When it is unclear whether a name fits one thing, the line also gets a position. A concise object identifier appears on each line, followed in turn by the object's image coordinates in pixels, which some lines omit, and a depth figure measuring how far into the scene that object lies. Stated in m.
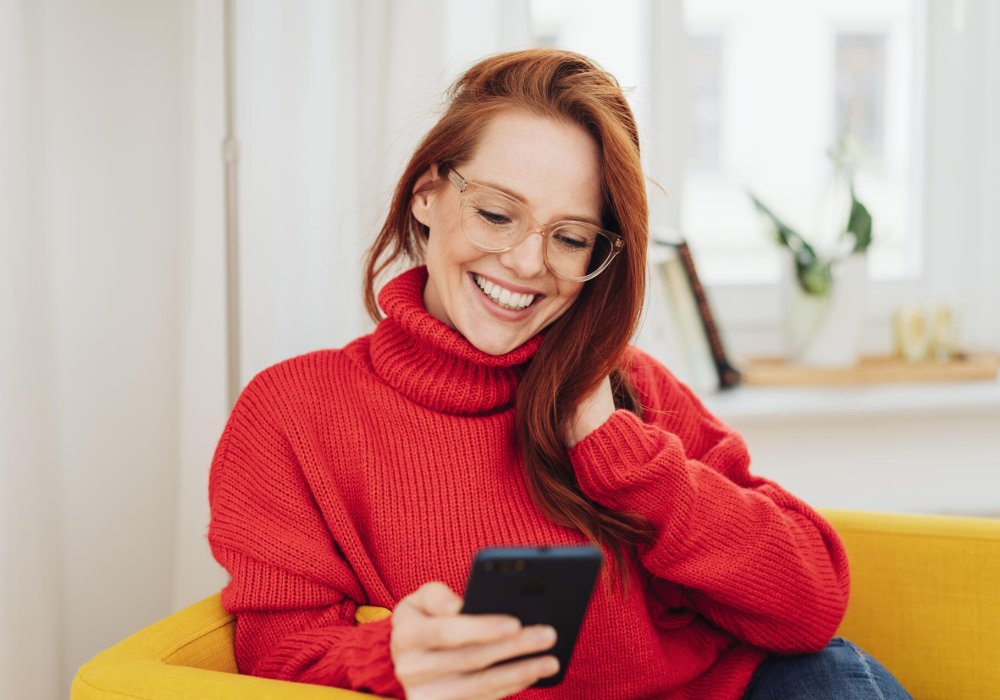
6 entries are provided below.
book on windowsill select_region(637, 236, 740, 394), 1.98
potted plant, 2.09
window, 2.30
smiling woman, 1.15
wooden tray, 2.08
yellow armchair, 1.32
